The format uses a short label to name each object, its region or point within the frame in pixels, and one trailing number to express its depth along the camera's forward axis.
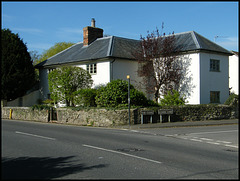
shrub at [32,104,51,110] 25.24
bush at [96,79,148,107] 22.59
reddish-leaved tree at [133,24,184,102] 27.48
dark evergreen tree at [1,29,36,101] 29.88
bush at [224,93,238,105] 26.25
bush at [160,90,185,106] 26.33
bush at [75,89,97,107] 25.33
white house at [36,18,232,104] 27.38
